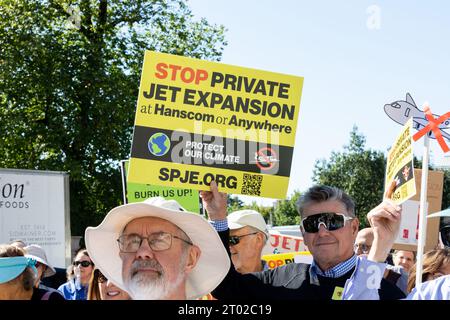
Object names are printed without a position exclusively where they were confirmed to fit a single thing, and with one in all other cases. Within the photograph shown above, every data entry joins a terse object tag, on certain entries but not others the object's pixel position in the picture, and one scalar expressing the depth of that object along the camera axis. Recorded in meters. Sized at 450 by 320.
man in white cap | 5.52
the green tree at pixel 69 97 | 24.09
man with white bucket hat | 3.14
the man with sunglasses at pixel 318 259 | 3.70
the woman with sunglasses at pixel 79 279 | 7.09
